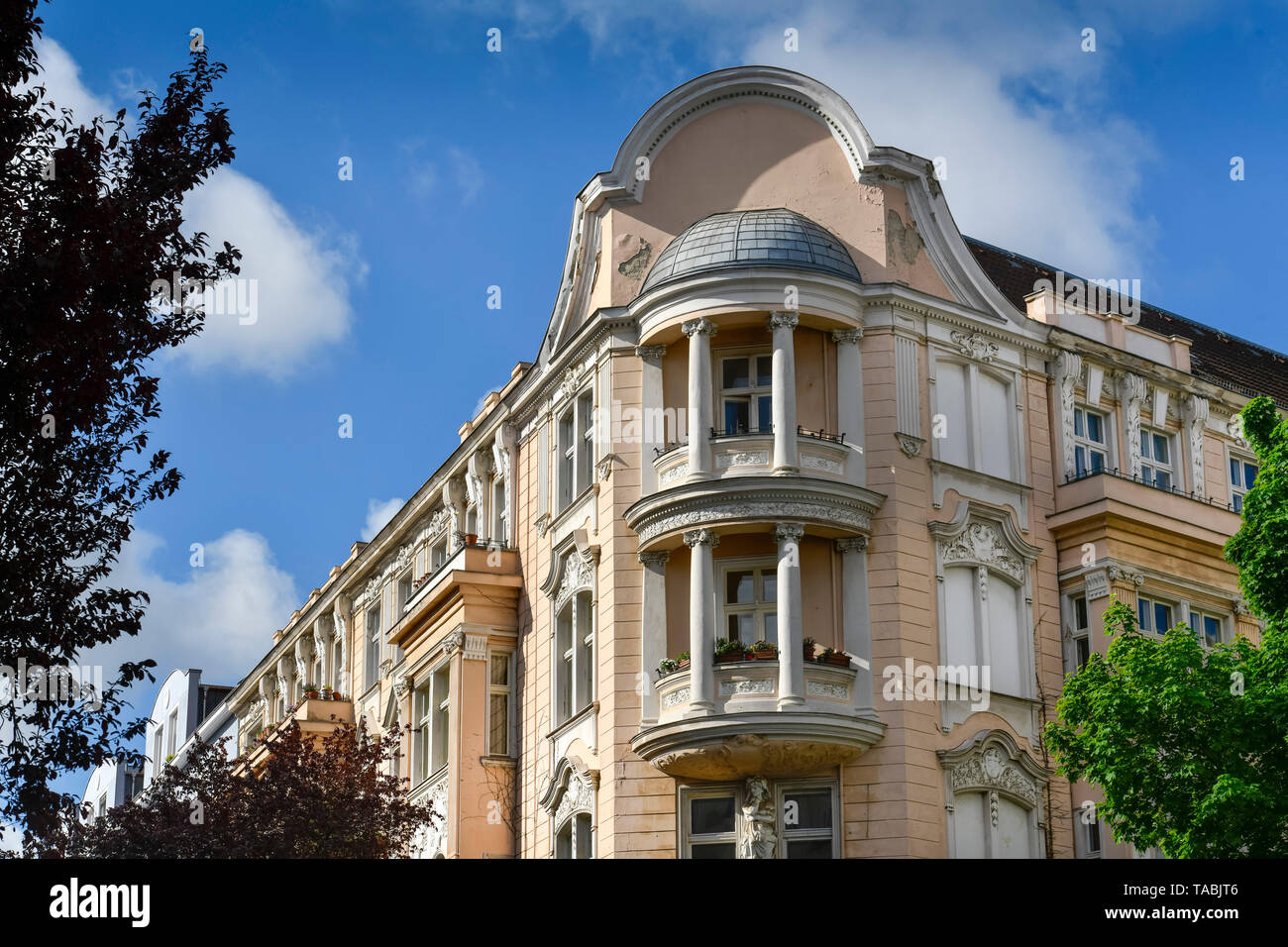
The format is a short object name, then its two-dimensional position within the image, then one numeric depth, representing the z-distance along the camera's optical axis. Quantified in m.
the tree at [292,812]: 33.38
